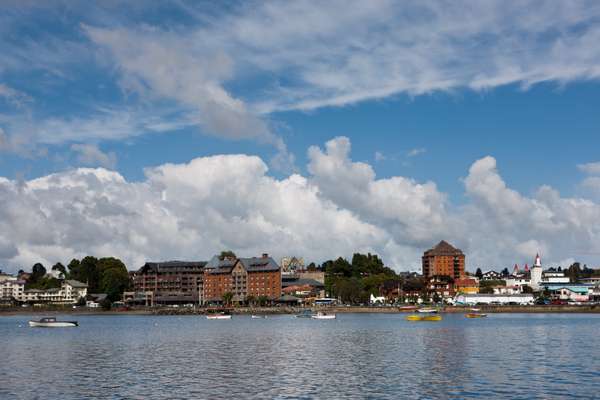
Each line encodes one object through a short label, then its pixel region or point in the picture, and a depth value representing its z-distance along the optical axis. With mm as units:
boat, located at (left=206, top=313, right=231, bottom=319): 198625
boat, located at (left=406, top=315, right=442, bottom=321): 161575
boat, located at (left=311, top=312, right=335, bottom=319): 183625
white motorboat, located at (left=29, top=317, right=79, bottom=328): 155250
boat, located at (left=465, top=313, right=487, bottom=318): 183000
